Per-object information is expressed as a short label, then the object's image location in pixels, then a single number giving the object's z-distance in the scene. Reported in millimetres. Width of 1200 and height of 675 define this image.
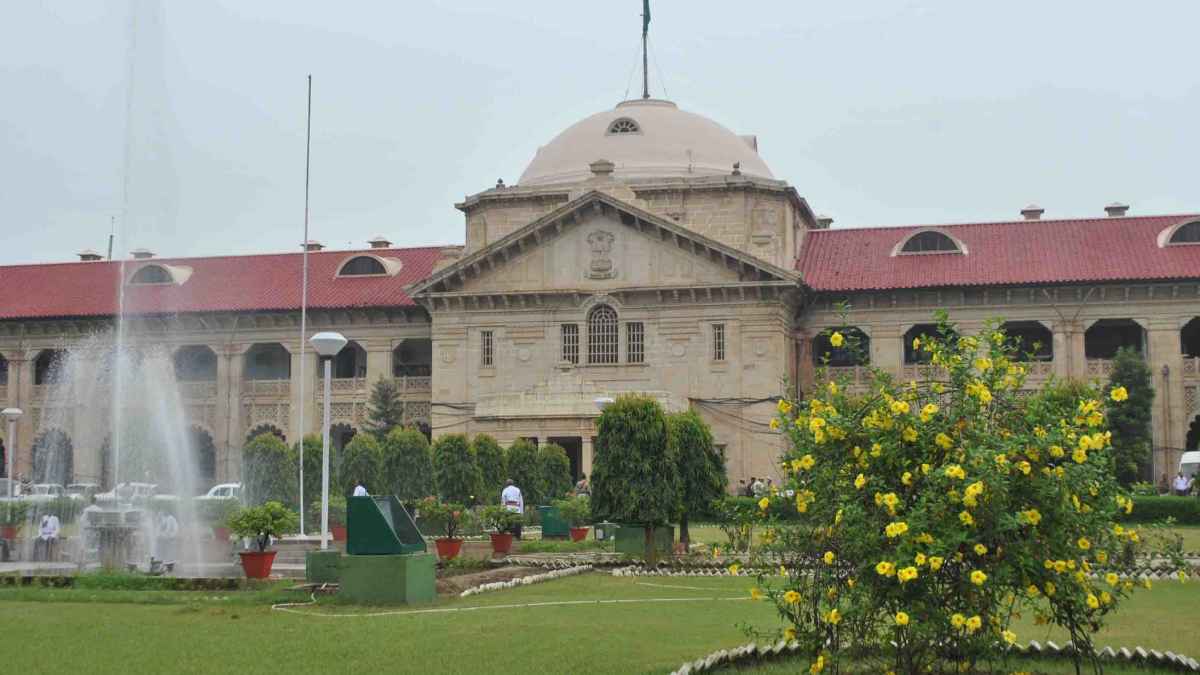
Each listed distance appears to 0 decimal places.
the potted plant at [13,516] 31891
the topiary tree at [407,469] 44156
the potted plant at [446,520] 29281
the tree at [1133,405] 50938
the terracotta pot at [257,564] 23312
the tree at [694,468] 30719
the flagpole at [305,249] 46531
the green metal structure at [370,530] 20359
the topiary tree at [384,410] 57938
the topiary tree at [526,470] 45375
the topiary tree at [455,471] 41719
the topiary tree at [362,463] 44281
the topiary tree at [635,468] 29578
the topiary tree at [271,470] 43312
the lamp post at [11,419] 42312
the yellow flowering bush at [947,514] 12039
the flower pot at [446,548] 29244
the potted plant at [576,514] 38188
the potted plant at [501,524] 32094
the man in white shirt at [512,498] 37875
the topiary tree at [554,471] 46312
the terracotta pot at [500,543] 32062
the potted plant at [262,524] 23703
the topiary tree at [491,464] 43469
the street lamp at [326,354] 26000
